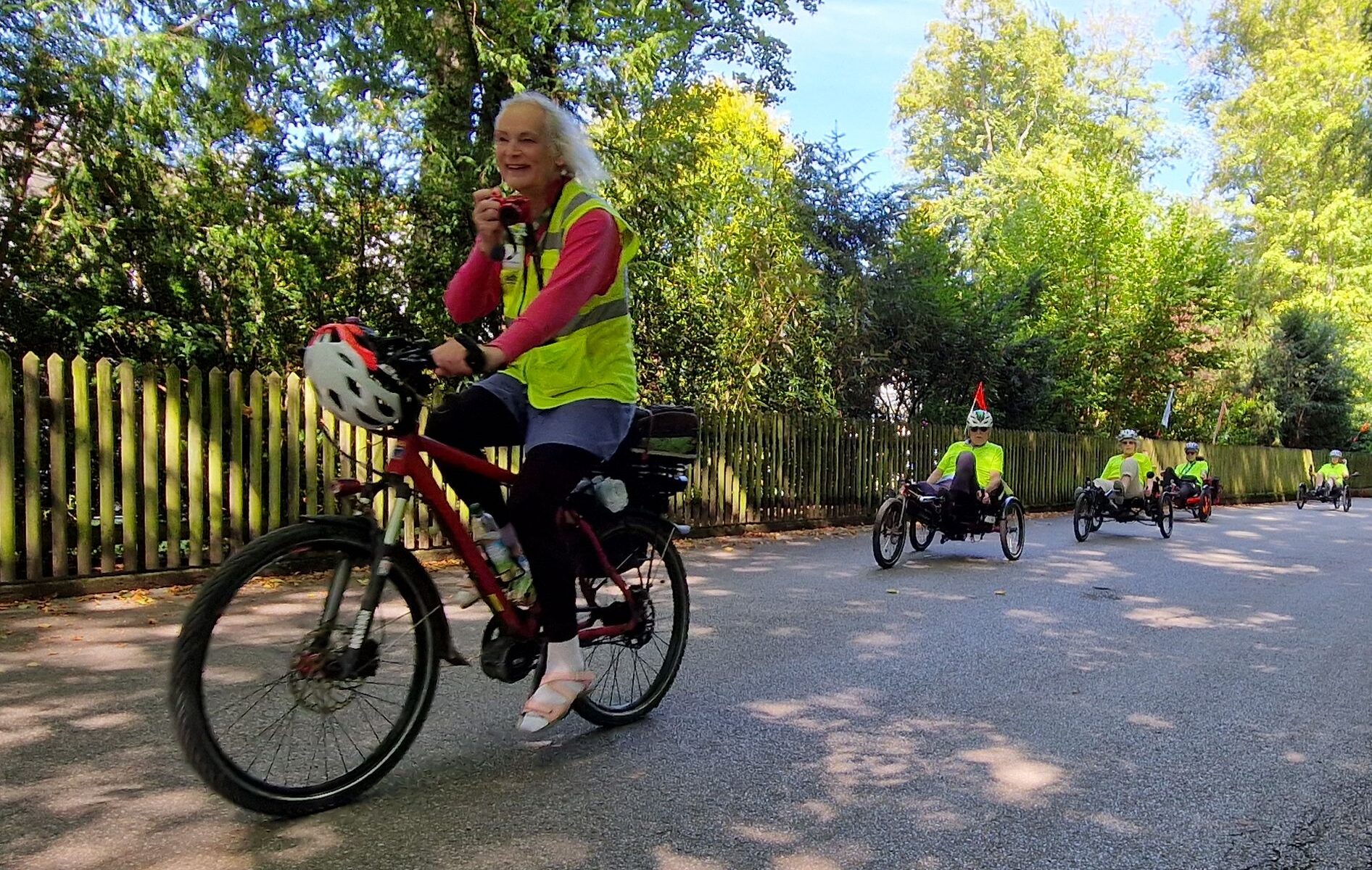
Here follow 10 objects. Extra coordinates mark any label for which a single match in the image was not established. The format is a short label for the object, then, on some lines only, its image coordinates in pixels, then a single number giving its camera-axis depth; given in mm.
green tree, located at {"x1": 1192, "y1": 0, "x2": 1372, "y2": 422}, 41031
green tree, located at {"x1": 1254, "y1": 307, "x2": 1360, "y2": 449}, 37406
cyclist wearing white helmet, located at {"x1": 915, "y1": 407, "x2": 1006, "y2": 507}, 9695
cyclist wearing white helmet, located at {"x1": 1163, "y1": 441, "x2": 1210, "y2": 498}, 18078
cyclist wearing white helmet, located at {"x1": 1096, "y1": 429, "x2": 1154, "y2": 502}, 13352
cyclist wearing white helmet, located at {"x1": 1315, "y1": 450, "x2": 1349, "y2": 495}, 26609
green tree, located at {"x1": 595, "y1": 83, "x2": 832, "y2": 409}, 9625
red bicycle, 2588
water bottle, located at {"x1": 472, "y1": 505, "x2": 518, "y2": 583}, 3221
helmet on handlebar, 2635
